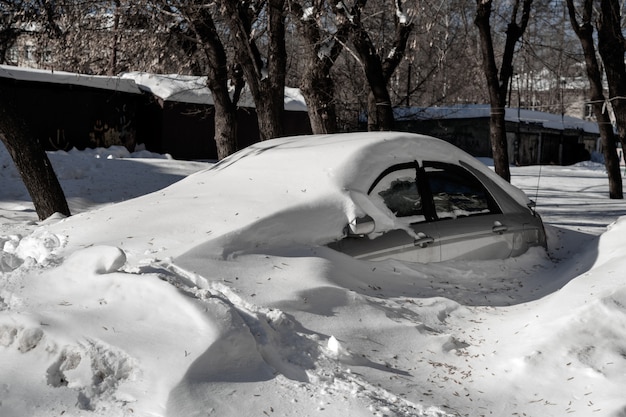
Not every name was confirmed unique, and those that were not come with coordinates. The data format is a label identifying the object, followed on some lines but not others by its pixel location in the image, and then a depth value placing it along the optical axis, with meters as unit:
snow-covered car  5.68
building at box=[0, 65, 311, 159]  24.30
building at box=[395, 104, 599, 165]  41.06
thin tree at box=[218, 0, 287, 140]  11.98
